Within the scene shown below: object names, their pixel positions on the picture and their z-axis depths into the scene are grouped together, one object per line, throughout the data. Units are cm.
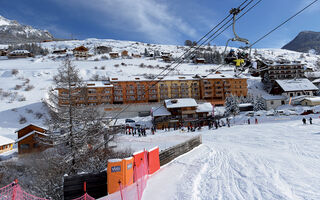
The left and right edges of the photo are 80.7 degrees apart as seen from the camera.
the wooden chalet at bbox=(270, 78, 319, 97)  5297
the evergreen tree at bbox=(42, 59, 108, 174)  1356
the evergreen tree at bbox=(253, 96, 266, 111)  4631
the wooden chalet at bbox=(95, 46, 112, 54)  12118
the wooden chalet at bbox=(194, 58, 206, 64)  10831
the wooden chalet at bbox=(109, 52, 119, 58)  10794
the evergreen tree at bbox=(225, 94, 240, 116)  4350
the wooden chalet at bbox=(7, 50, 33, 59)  9850
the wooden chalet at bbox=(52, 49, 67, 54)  10894
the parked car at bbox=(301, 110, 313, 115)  3552
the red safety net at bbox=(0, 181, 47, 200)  516
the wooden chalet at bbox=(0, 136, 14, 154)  2890
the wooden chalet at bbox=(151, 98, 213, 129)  3888
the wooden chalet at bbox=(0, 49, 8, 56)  10445
